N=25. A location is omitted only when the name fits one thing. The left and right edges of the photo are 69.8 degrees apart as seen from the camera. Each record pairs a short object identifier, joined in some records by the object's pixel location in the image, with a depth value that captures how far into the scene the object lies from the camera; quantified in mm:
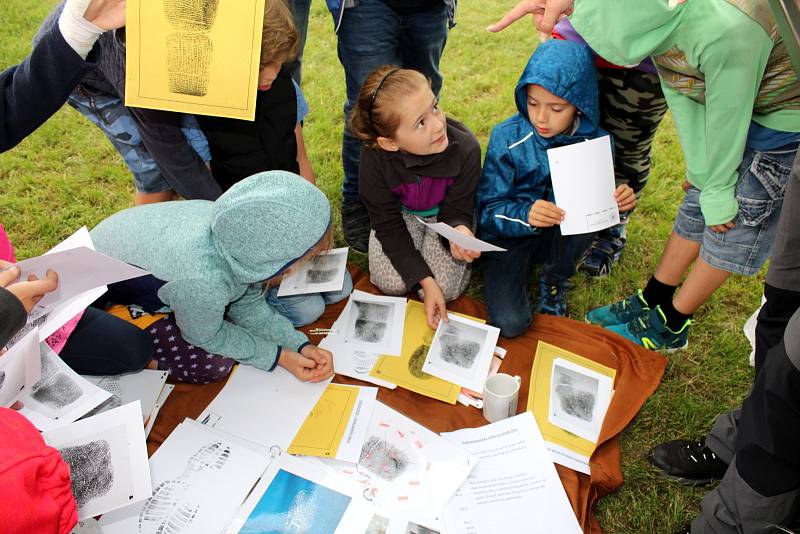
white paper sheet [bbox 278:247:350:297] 2420
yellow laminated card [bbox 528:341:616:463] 1975
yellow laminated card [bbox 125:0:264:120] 1618
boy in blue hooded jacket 2115
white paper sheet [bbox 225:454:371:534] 1720
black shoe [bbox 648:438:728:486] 1915
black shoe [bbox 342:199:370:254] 2896
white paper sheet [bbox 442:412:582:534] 1724
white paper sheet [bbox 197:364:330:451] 1991
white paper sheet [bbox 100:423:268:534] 1713
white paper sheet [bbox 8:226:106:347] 1634
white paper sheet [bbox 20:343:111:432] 1768
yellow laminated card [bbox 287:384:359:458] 1929
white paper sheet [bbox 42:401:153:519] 1585
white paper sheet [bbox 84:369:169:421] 2045
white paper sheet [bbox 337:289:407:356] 2322
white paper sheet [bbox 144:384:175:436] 1999
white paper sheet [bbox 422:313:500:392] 2188
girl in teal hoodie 1714
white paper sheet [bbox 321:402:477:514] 1785
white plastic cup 1931
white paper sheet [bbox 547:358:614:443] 2031
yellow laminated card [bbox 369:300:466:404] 2148
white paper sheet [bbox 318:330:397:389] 2197
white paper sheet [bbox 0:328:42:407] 1506
